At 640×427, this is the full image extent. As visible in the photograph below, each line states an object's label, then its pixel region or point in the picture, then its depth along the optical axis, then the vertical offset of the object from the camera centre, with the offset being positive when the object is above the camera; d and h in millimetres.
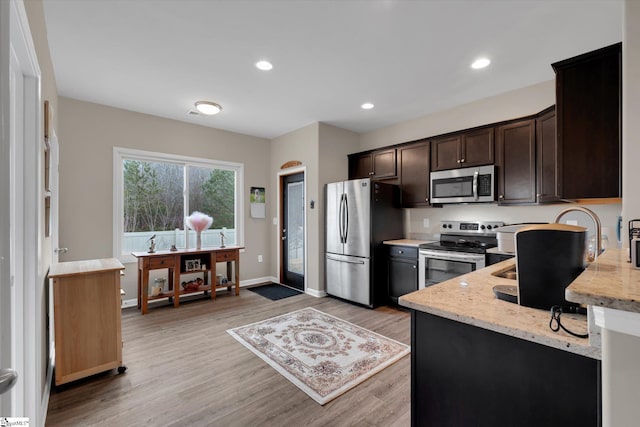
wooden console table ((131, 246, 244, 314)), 3662 -707
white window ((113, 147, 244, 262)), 3939 +251
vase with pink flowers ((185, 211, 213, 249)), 4199 -114
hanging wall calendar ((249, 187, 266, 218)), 5148 +236
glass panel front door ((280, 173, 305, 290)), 4844 -287
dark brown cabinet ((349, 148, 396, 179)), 4277 +779
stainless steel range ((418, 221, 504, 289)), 3160 -418
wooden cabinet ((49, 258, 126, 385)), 2051 -770
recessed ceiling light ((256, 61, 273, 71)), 2707 +1432
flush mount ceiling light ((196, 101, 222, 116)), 3574 +1352
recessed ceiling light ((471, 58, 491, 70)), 2676 +1426
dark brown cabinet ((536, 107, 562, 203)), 2801 +581
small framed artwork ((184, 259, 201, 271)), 4074 -706
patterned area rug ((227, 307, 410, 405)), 2160 -1231
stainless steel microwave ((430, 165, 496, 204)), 3322 +349
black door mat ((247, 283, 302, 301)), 4371 -1229
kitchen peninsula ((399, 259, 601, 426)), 906 -544
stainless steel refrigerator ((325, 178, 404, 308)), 3869 -295
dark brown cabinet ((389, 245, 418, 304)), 3656 -737
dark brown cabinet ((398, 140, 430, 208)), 3902 +568
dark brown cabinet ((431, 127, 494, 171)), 3378 +794
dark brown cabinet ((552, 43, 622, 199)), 1798 +598
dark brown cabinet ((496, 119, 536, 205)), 3029 +560
